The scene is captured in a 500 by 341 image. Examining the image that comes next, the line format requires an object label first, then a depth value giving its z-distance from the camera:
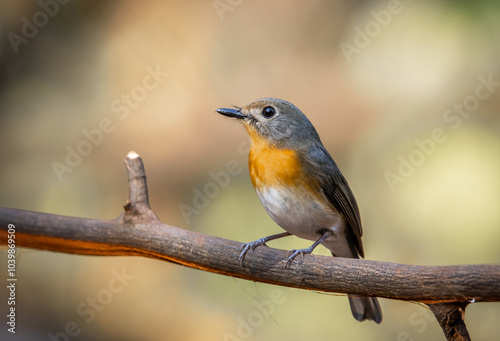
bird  5.32
